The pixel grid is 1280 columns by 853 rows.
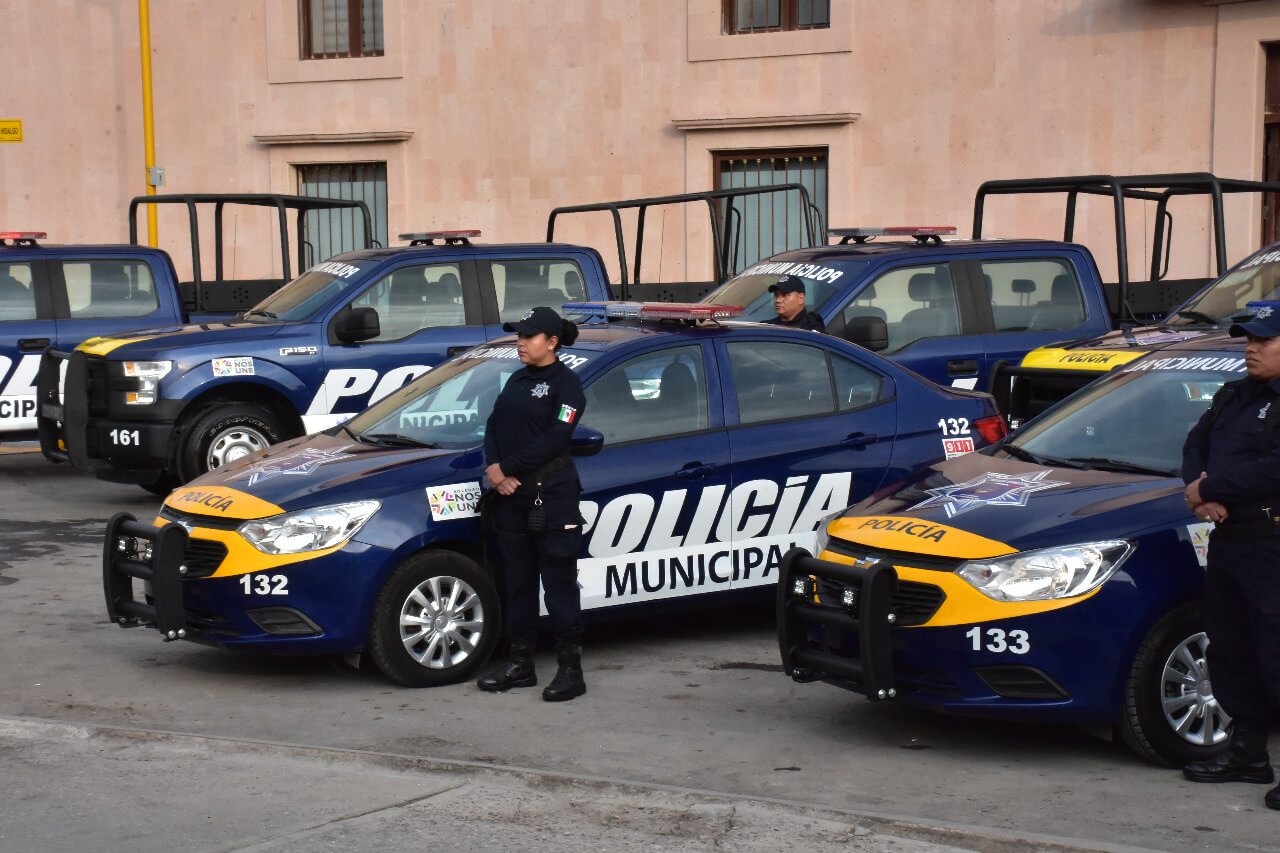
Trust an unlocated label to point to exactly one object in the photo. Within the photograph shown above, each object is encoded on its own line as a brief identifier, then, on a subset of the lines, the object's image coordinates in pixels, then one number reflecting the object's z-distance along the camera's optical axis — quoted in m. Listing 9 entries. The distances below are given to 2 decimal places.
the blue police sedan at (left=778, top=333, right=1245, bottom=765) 5.87
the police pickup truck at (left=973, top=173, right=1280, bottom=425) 9.77
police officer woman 7.05
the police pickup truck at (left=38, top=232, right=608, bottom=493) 12.03
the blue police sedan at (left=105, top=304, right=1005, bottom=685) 7.11
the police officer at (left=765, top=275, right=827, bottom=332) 10.59
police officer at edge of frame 5.61
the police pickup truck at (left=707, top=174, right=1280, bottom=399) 11.22
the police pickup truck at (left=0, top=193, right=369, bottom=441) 13.49
